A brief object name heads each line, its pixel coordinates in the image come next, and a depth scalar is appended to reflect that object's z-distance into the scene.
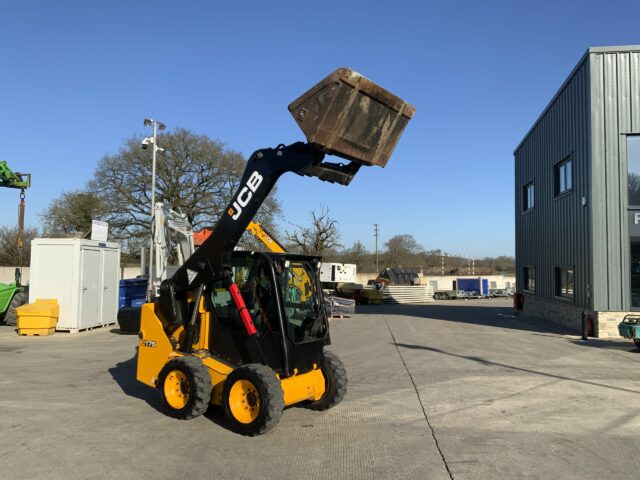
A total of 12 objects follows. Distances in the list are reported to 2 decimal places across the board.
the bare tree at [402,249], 87.38
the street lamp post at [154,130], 26.30
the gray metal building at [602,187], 15.64
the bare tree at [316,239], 44.34
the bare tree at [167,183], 35.34
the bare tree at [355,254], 70.50
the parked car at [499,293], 58.48
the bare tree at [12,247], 45.06
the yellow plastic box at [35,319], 14.72
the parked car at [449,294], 54.19
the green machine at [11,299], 17.28
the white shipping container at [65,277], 15.36
